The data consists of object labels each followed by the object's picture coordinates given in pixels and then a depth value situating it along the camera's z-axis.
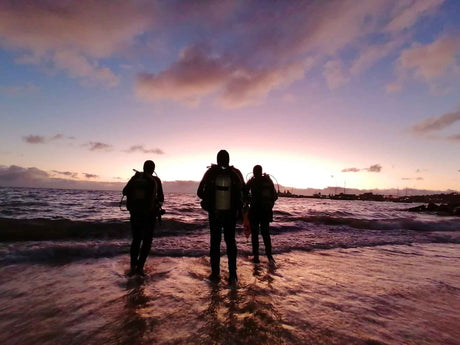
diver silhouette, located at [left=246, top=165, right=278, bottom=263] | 8.23
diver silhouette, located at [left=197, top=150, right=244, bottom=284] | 6.03
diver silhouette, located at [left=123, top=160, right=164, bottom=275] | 6.52
